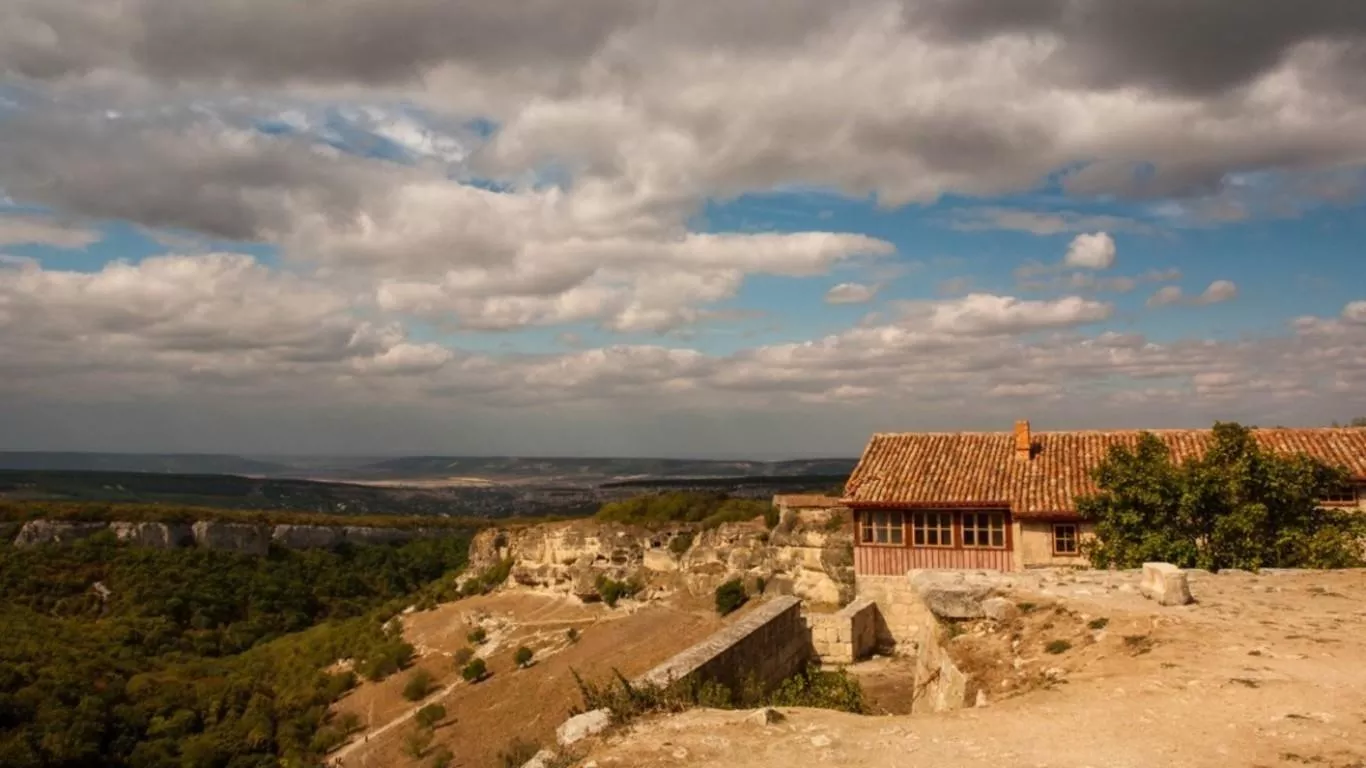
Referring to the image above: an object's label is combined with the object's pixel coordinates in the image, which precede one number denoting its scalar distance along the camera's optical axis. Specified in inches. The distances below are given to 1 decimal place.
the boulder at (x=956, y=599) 387.9
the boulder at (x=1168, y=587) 367.6
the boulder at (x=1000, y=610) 373.7
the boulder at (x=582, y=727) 266.7
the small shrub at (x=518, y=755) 292.6
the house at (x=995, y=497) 884.0
